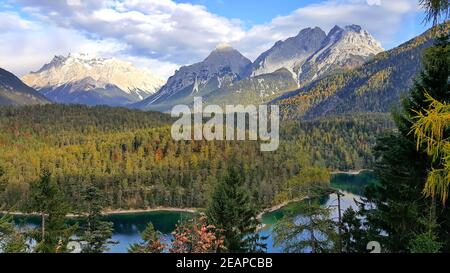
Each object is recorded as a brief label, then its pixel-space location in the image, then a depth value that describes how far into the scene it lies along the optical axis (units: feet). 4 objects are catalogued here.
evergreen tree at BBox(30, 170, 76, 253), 97.19
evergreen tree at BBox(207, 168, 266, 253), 81.05
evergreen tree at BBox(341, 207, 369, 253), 68.05
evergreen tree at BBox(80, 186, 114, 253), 115.03
